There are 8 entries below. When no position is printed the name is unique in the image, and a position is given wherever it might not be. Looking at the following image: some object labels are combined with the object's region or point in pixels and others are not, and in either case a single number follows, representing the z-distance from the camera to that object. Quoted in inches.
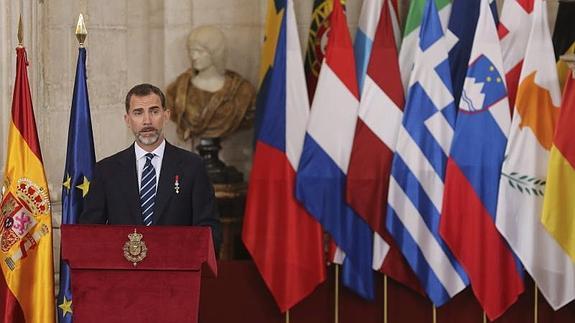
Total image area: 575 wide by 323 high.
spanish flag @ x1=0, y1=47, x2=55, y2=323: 543.8
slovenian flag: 621.9
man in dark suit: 448.8
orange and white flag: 615.5
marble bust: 668.1
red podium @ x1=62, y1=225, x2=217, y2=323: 406.9
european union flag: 543.2
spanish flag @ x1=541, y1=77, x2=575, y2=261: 599.8
